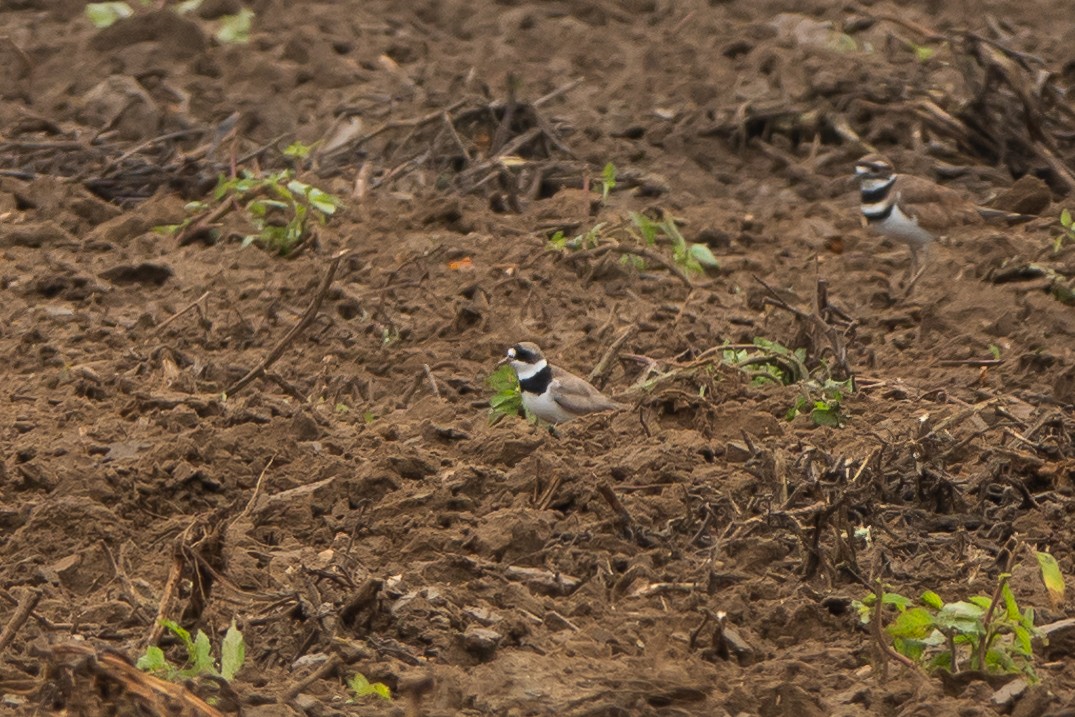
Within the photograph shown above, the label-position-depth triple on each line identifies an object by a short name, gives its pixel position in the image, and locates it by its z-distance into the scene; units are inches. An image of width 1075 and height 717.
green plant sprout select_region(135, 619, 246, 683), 389.1
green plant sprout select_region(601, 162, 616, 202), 798.5
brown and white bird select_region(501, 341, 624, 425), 602.5
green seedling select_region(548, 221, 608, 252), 762.2
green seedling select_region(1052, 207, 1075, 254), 783.1
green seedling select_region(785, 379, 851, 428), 586.2
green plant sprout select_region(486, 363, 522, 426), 618.5
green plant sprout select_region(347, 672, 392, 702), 398.3
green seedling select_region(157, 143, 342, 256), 773.9
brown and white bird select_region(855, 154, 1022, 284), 818.2
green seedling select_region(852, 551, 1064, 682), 402.6
